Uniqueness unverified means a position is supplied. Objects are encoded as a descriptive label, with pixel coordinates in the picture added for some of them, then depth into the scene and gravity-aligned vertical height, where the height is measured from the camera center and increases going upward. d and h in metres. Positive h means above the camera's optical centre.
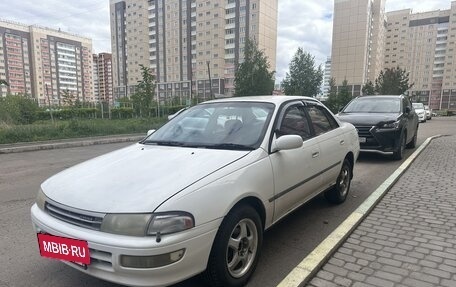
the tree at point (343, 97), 33.16 -0.11
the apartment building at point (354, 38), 84.88 +15.22
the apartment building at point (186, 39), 88.25 +15.83
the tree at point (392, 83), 38.50 +1.57
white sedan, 2.14 -0.76
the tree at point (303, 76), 40.84 +2.43
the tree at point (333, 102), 32.48 -0.62
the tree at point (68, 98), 24.86 -0.37
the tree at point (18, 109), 16.56 -0.95
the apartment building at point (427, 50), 96.94 +14.73
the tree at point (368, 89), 42.94 +0.92
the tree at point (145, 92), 20.98 +0.13
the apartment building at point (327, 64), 128.48 +12.46
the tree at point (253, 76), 32.72 +1.88
